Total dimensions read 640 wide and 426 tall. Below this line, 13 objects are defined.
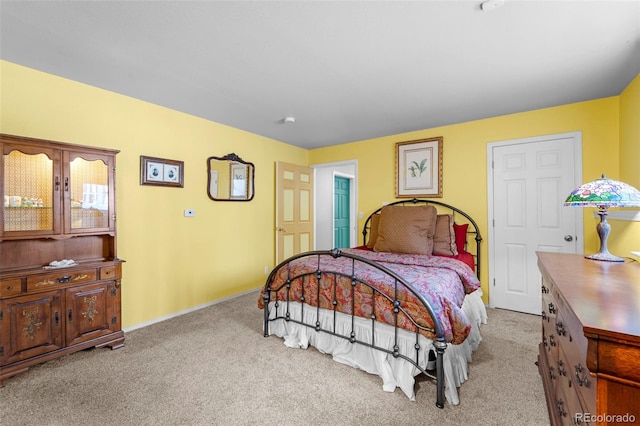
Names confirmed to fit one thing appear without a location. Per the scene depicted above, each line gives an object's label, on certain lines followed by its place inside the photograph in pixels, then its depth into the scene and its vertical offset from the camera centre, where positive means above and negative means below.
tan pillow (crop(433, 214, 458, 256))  3.21 -0.29
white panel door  3.14 +0.00
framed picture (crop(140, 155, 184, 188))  3.03 +0.46
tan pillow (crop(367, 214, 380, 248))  3.79 -0.25
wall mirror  3.75 +0.48
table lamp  1.55 +0.08
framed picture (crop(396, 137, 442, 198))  3.94 +0.64
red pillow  3.44 -0.29
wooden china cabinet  2.04 -0.35
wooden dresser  0.69 -0.38
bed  1.86 -0.72
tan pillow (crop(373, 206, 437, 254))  3.15 -0.21
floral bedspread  1.87 -0.59
